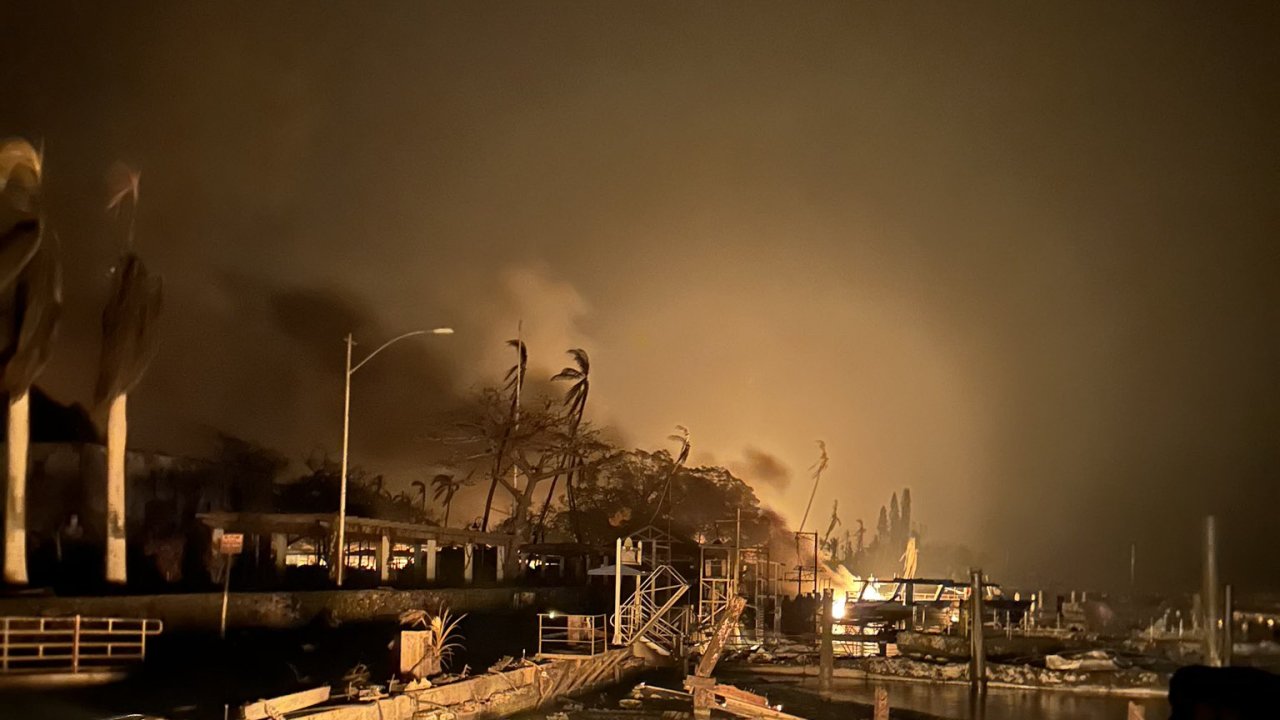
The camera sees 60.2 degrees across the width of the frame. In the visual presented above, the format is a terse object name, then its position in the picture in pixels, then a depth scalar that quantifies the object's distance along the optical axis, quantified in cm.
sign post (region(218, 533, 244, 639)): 2166
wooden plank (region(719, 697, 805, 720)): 2669
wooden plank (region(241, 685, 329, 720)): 1803
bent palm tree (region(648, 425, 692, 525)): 7594
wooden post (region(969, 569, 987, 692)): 4438
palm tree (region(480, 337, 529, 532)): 6012
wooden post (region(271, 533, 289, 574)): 4144
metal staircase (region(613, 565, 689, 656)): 3875
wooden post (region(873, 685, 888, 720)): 2816
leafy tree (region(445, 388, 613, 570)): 6038
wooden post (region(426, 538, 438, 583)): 4588
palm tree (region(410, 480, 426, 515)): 7281
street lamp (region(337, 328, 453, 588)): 3403
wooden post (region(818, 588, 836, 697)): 4041
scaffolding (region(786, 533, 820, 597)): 6462
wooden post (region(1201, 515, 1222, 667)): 2027
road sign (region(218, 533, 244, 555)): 2166
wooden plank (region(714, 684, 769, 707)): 2753
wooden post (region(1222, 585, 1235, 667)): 2588
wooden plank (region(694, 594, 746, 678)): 3036
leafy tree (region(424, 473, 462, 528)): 7112
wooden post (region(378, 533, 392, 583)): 4134
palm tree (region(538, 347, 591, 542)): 6931
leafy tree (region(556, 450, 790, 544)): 7775
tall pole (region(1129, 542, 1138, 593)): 12281
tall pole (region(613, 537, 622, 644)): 3894
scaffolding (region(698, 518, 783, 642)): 4672
